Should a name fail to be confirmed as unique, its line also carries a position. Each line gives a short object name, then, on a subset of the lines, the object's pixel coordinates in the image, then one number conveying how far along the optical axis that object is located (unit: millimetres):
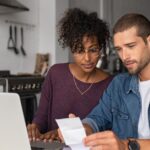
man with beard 1774
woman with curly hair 2178
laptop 1151
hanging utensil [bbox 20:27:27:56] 4054
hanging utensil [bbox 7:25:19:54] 3885
